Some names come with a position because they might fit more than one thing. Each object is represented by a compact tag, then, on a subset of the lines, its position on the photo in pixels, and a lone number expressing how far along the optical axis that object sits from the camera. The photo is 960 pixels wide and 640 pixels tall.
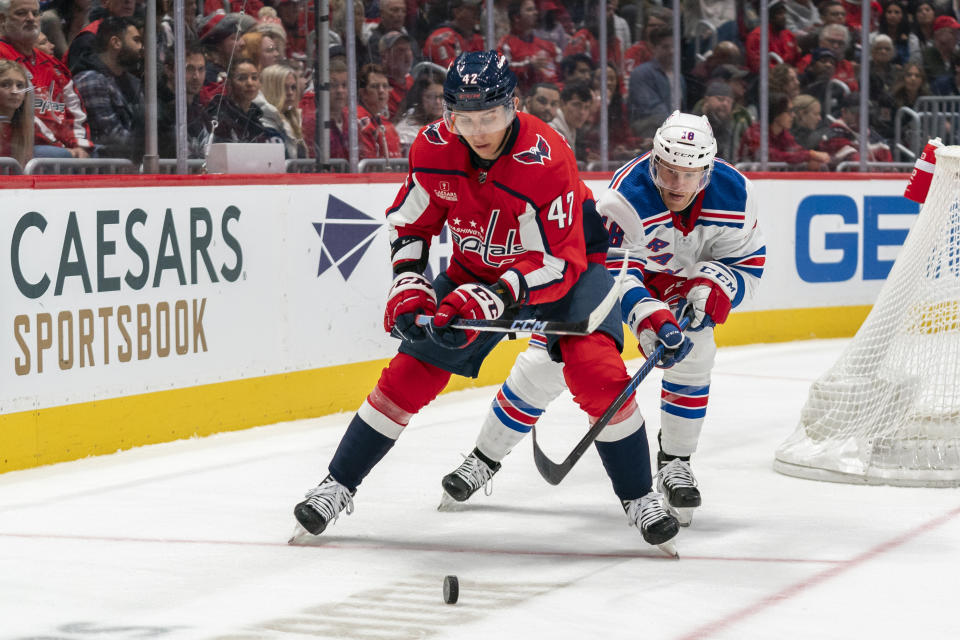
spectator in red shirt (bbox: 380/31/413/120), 12.38
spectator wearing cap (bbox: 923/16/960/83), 18.42
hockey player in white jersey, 6.71
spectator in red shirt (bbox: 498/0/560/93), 13.95
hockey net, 8.25
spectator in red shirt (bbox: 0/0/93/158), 9.58
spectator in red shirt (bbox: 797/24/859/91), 16.84
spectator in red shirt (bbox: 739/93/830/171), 16.03
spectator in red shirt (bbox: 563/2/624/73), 14.49
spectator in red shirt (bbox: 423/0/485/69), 13.09
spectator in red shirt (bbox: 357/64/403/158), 12.07
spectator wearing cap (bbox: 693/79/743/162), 15.70
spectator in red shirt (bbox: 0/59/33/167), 9.45
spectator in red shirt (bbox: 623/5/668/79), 14.95
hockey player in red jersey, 6.19
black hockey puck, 5.57
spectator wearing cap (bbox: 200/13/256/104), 10.62
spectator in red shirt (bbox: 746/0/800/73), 16.02
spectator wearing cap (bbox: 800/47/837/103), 16.69
